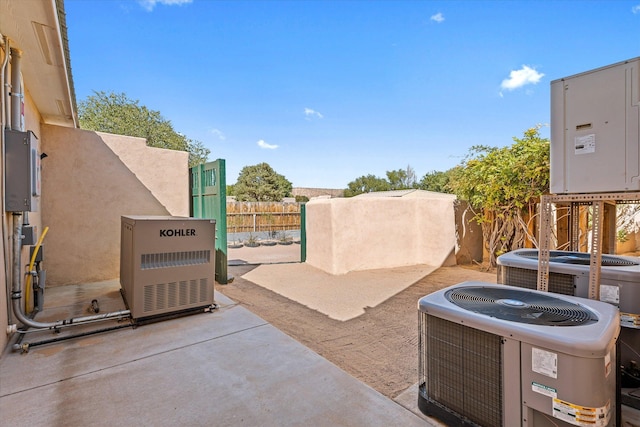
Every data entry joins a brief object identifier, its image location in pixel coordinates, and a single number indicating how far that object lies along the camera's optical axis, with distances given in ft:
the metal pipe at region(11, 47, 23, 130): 9.18
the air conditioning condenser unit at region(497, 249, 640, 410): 5.97
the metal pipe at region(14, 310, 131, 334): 8.79
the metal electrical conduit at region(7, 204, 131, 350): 8.77
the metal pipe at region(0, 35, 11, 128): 8.56
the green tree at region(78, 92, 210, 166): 49.70
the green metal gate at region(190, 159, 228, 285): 16.03
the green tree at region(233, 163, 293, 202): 79.46
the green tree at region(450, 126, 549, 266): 18.39
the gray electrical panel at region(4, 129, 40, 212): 8.64
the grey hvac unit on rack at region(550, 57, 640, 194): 4.83
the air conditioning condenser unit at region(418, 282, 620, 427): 3.78
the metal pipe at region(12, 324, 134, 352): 7.88
